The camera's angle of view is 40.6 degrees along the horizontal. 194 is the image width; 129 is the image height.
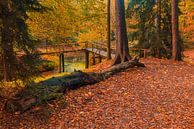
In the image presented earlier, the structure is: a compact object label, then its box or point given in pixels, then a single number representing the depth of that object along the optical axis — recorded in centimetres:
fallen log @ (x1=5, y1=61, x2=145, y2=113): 658
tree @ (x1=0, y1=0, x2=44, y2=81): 596
